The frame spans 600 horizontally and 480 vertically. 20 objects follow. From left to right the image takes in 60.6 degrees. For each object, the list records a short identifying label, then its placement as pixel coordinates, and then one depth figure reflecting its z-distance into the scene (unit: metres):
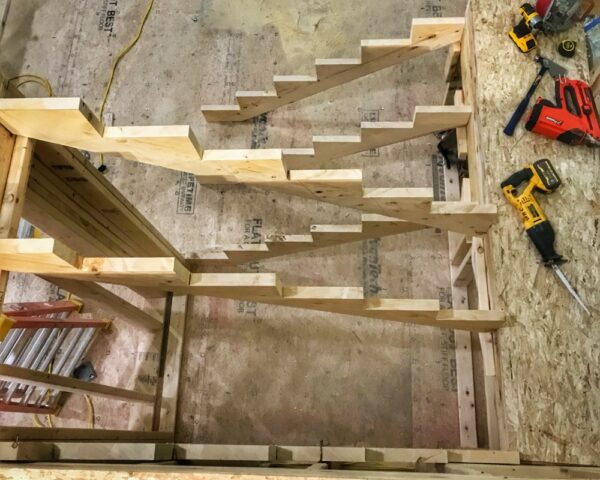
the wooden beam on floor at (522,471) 1.50
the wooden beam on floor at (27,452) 1.38
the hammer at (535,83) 2.25
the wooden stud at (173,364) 2.80
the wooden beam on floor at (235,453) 1.55
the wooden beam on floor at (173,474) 1.13
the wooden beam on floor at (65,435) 1.58
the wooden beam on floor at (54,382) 1.65
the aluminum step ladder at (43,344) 2.63
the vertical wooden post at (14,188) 1.59
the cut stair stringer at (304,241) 2.54
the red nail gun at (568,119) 2.19
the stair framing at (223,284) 1.39
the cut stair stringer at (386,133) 2.33
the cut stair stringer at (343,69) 2.54
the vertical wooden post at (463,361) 2.66
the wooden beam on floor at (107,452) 1.52
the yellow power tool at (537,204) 2.03
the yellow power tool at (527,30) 2.37
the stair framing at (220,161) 1.49
